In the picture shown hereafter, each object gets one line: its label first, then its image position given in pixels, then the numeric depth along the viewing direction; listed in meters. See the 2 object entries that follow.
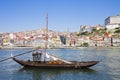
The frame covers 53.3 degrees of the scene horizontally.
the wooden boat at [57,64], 15.42
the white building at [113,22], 73.07
